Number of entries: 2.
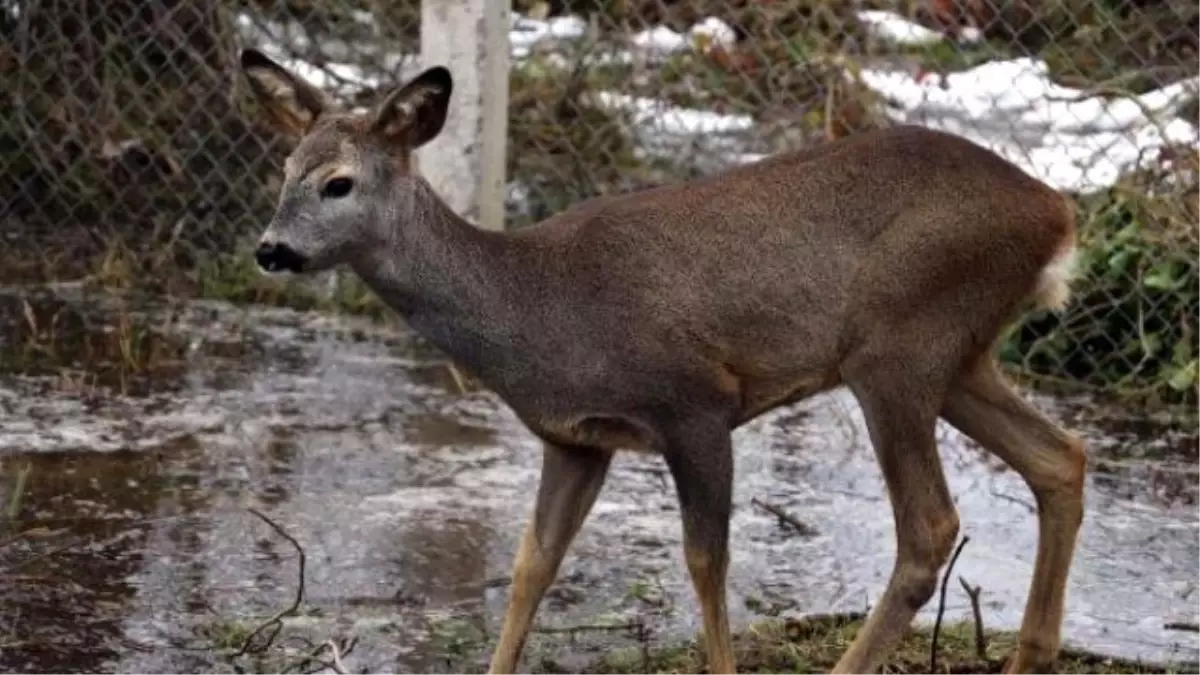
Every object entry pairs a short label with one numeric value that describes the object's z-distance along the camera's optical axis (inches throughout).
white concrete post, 688.4
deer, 432.5
